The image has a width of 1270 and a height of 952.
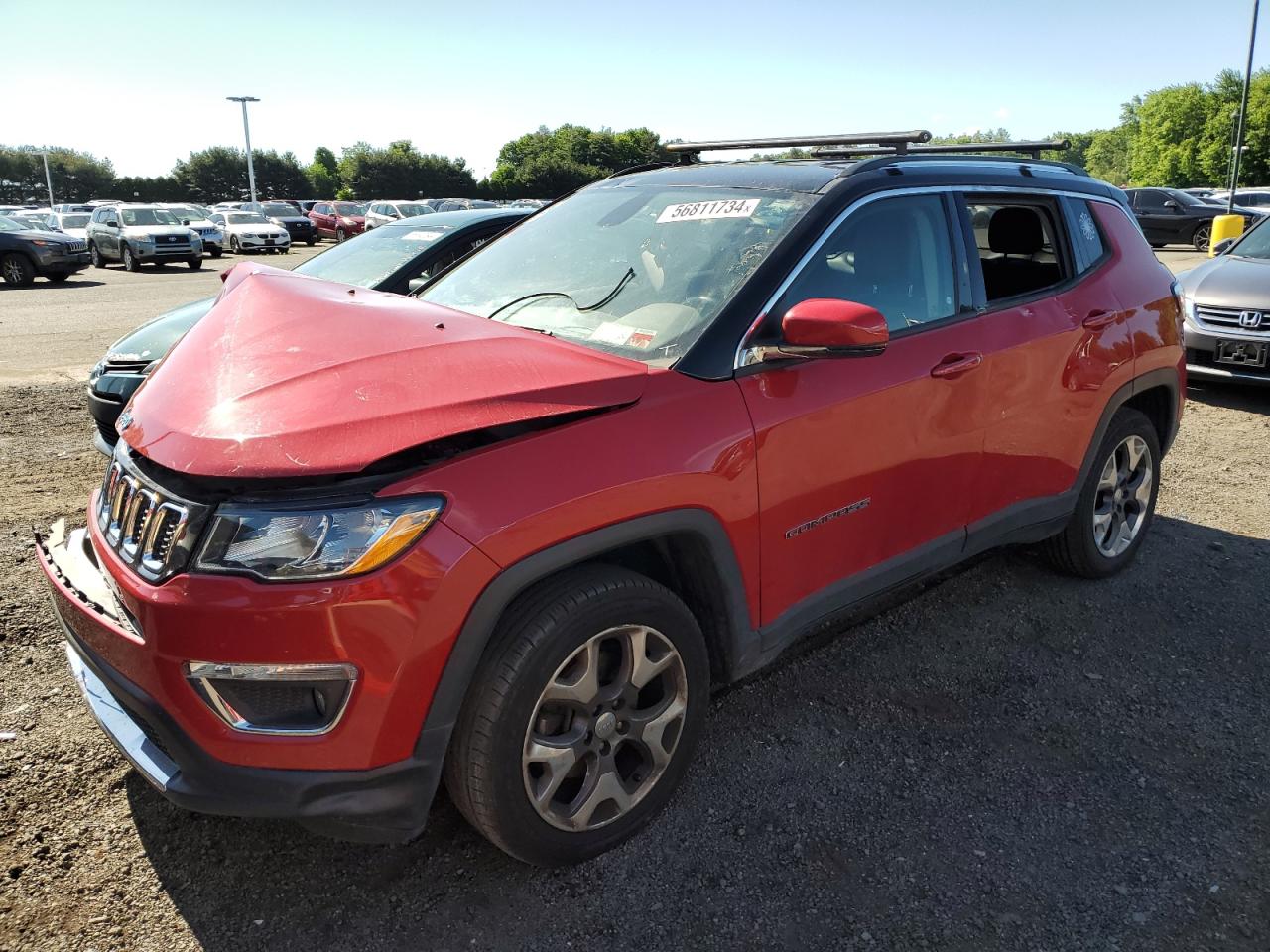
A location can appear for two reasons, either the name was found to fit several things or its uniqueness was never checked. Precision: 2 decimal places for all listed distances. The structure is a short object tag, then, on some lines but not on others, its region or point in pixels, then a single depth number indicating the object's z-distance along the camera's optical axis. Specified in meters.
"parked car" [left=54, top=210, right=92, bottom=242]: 30.78
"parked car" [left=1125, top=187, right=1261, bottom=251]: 23.55
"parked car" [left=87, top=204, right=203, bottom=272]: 22.64
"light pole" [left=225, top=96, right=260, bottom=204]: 54.16
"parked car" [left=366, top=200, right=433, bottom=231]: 30.52
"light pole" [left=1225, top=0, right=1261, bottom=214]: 22.54
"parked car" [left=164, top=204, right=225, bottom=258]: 26.49
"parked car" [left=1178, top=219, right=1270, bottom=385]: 7.23
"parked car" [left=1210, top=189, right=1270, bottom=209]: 25.64
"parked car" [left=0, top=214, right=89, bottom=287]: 17.55
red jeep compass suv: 1.99
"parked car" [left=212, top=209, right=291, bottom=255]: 28.83
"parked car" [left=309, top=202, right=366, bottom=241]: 34.84
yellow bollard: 19.17
